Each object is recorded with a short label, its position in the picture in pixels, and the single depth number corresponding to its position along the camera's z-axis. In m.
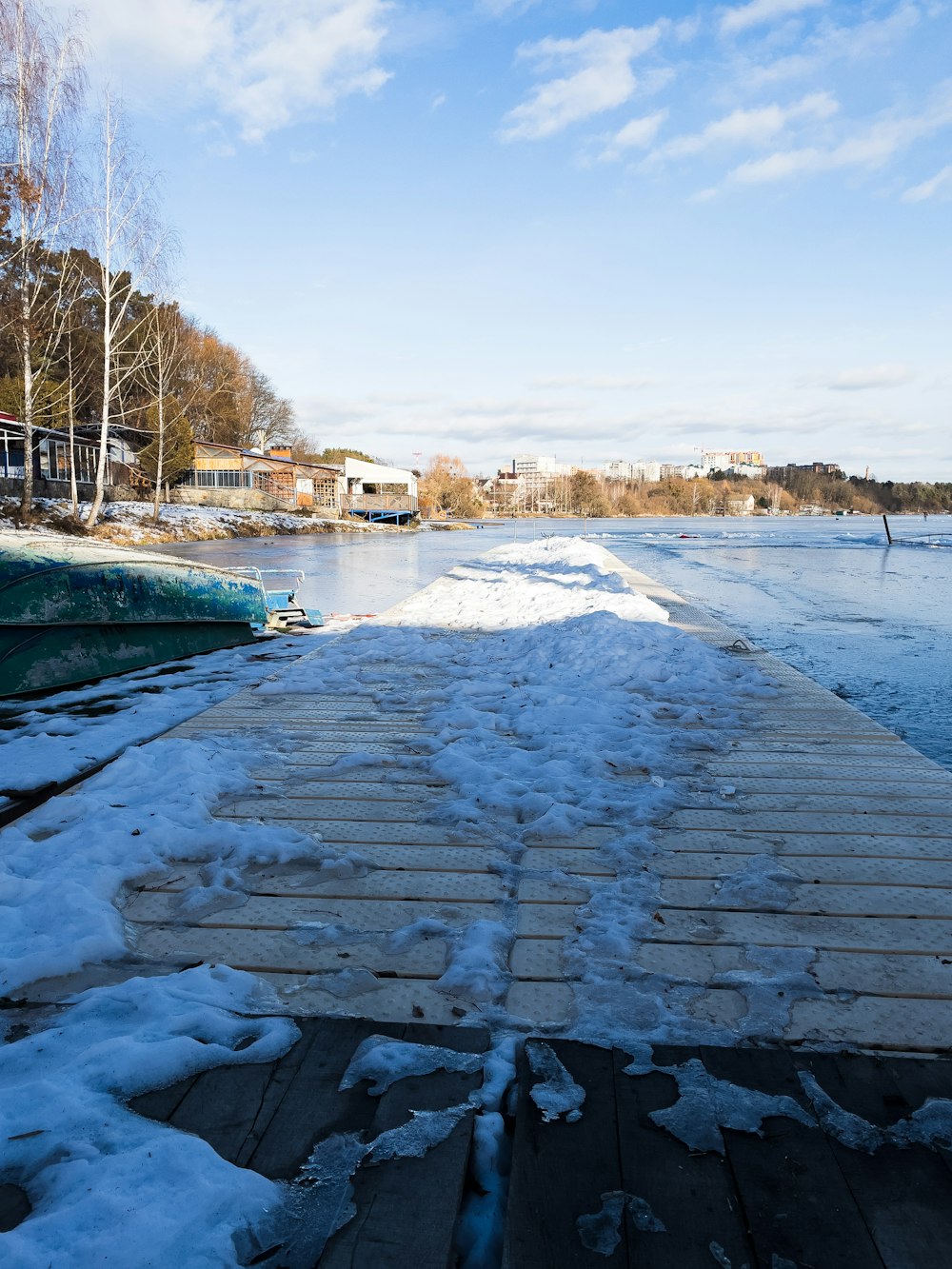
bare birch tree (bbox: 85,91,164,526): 21.98
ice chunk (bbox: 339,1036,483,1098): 1.71
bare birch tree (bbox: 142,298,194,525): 34.10
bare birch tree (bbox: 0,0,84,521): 18.70
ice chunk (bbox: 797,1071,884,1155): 1.50
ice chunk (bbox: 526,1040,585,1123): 1.58
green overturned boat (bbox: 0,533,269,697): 6.33
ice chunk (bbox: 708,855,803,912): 2.53
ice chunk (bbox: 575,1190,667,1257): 1.29
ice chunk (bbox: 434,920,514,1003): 2.08
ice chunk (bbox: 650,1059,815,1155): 1.52
